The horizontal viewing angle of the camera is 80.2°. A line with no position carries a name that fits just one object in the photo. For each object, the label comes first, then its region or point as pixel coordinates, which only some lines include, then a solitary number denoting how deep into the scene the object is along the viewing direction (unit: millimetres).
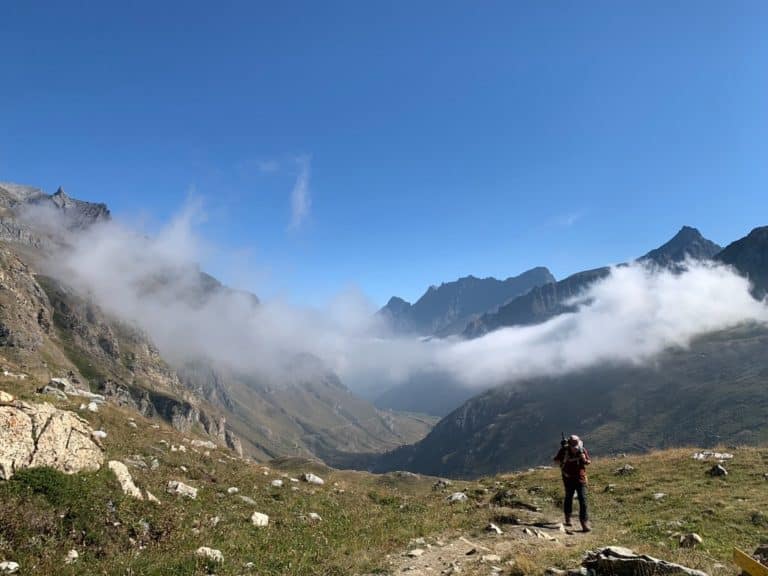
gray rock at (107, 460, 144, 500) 16994
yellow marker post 9434
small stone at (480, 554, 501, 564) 14636
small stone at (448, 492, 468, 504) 29800
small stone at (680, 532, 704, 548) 15030
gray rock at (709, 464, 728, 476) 28269
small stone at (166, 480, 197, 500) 20172
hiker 20102
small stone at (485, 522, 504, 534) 19497
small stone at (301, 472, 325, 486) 34253
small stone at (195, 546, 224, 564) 13648
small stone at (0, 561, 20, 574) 11220
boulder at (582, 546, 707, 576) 10531
